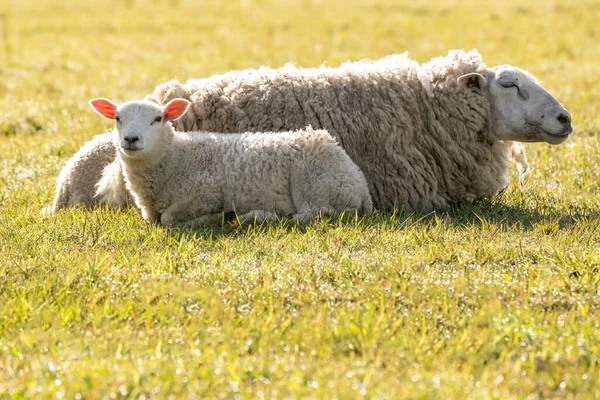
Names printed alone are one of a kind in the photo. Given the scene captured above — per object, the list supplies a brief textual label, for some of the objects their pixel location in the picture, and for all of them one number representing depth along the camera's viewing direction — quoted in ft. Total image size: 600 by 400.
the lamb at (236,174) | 41.42
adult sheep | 46.29
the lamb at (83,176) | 45.88
